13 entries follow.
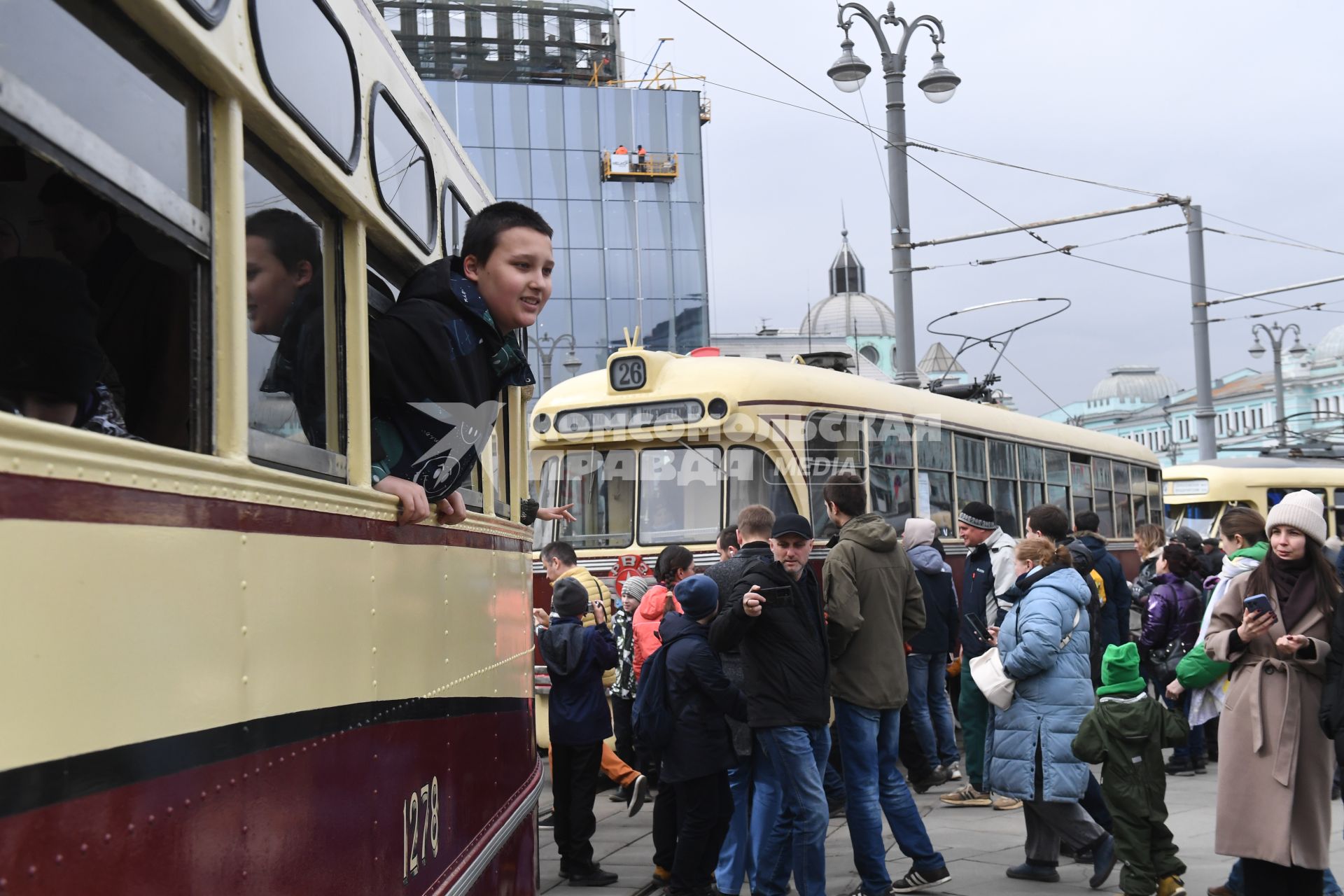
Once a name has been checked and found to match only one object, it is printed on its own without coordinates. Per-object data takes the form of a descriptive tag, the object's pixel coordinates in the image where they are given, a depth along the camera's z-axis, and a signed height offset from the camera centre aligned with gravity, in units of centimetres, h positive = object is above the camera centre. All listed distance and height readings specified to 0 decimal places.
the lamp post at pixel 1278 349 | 2984 +405
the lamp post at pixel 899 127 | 1397 +418
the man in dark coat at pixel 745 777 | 596 -106
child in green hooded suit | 578 -103
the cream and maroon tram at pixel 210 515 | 153 +6
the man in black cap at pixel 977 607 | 826 -46
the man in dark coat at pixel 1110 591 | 920 -43
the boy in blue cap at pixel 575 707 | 699 -83
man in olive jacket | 608 -71
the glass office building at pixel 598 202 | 4391 +1134
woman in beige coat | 492 -74
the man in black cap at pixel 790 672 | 562 -55
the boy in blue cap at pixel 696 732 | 586 -83
